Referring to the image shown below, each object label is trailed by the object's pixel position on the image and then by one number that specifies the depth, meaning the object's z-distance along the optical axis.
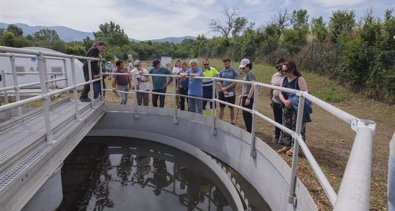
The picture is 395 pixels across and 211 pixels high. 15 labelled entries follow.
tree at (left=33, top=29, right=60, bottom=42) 92.56
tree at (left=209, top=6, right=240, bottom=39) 62.00
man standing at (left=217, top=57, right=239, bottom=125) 6.34
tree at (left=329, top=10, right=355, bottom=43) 19.36
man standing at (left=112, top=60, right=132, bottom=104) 8.05
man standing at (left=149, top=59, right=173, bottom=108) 7.67
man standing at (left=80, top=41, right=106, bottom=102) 6.91
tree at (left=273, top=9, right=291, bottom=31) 56.44
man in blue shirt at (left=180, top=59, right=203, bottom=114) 6.74
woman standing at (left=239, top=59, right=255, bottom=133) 5.82
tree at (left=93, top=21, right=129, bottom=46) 74.80
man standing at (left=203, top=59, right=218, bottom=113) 7.36
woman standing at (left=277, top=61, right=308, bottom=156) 4.25
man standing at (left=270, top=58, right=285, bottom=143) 5.30
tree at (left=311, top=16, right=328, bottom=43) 21.67
